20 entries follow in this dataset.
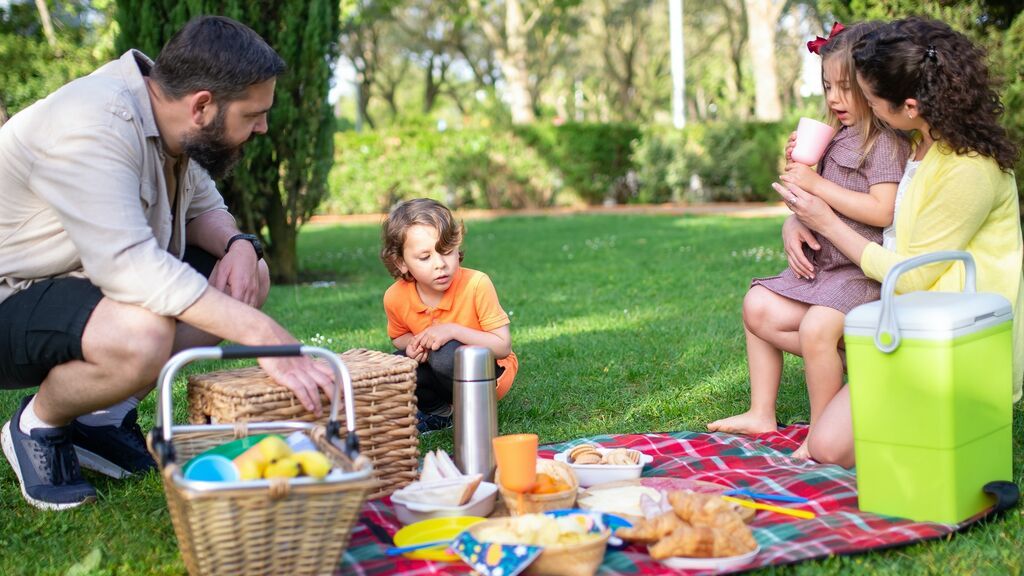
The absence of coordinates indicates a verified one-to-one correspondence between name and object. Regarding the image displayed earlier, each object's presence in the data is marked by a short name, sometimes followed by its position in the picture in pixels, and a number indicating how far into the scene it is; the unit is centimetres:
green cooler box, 246
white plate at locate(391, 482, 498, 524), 261
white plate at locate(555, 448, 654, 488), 295
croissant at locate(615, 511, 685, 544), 240
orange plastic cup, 261
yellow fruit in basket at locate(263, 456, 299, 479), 210
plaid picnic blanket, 239
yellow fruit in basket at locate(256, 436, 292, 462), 216
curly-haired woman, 285
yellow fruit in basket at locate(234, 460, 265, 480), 211
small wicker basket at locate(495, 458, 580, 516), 262
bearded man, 260
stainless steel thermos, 299
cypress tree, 733
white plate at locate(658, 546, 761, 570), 230
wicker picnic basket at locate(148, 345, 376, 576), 202
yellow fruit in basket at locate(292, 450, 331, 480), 209
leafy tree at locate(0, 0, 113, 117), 1631
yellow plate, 248
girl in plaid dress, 318
